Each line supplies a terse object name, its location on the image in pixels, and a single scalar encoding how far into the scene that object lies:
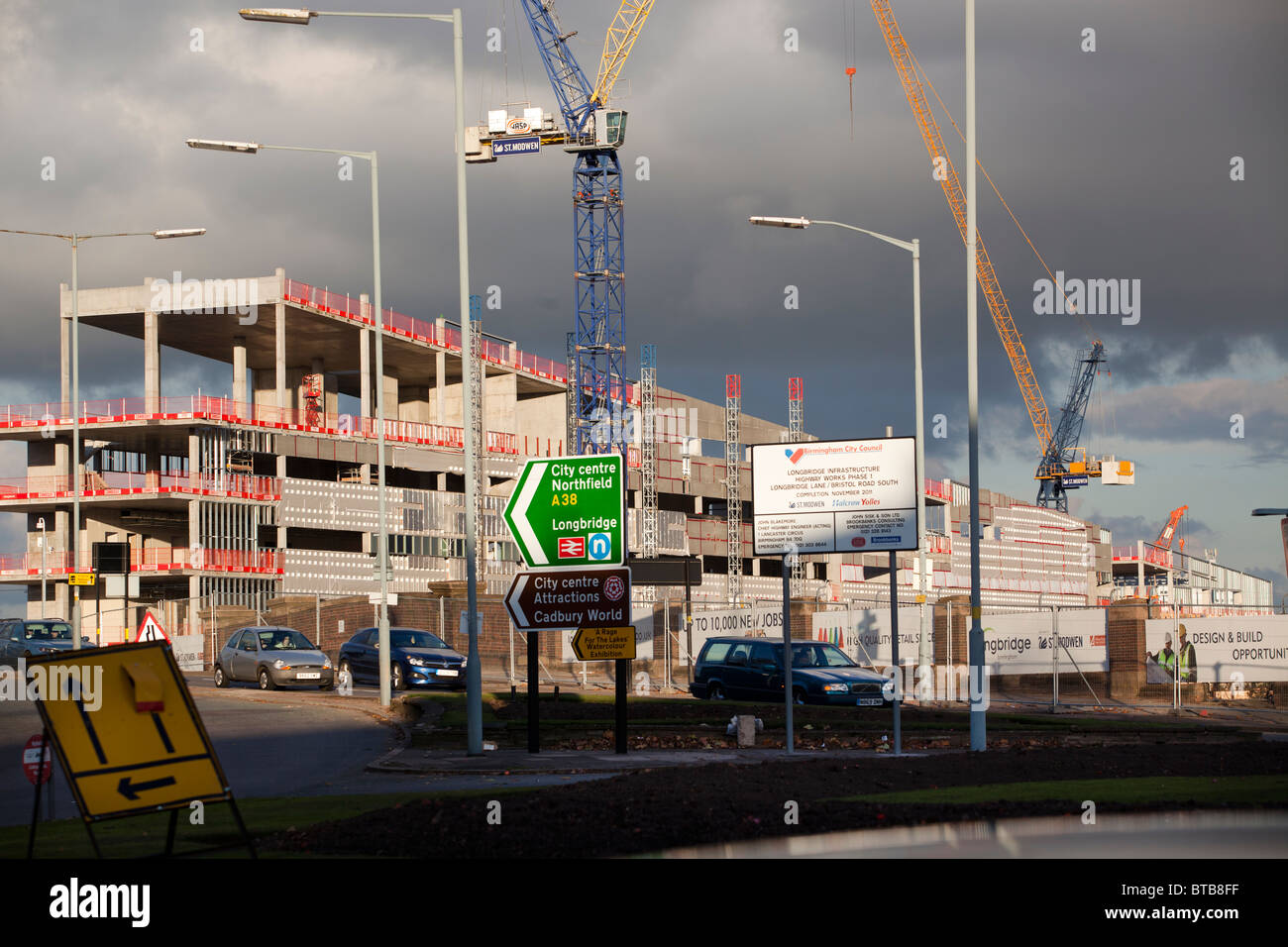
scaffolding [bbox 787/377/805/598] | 98.06
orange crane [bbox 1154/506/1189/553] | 178.50
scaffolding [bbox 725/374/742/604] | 91.97
